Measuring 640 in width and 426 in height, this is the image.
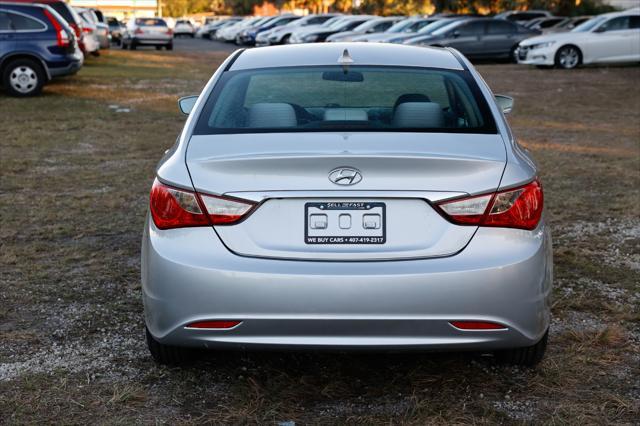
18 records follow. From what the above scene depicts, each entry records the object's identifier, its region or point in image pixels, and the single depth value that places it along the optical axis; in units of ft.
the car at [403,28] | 103.68
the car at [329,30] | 124.06
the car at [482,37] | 94.79
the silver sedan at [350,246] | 11.65
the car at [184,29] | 232.32
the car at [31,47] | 56.34
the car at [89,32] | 92.99
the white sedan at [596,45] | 82.69
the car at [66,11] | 78.69
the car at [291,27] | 137.49
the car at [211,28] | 215.51
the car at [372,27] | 112.16
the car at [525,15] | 128.77
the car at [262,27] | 157.89
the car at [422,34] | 94.38
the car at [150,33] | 138.31
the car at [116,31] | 165.11
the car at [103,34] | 110.42
